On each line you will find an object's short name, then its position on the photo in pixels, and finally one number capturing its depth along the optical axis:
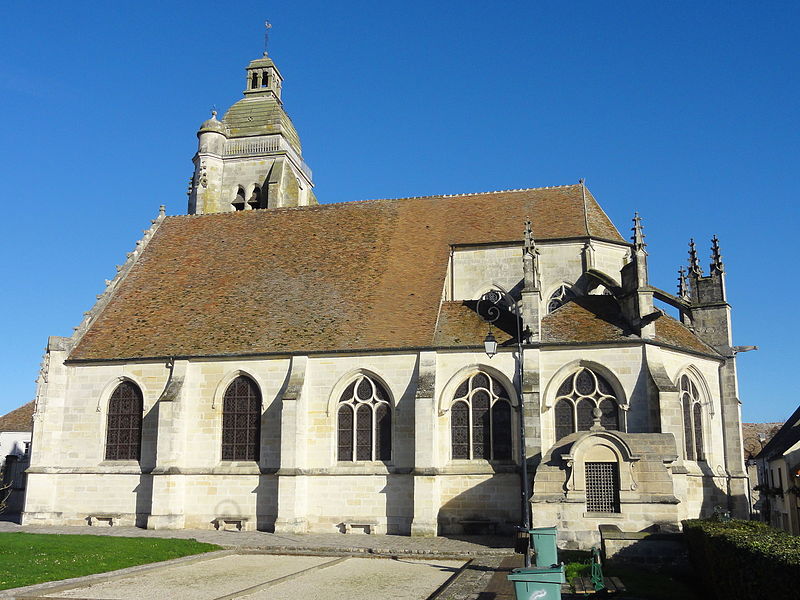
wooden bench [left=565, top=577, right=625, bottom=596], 13.27
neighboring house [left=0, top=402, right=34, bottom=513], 46.84
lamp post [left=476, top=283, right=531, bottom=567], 23.55
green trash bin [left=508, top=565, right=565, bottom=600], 10.44
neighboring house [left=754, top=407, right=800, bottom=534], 31.83
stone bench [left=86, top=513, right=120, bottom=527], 26.08
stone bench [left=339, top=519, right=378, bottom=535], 24.20
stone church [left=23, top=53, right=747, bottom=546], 23.81
